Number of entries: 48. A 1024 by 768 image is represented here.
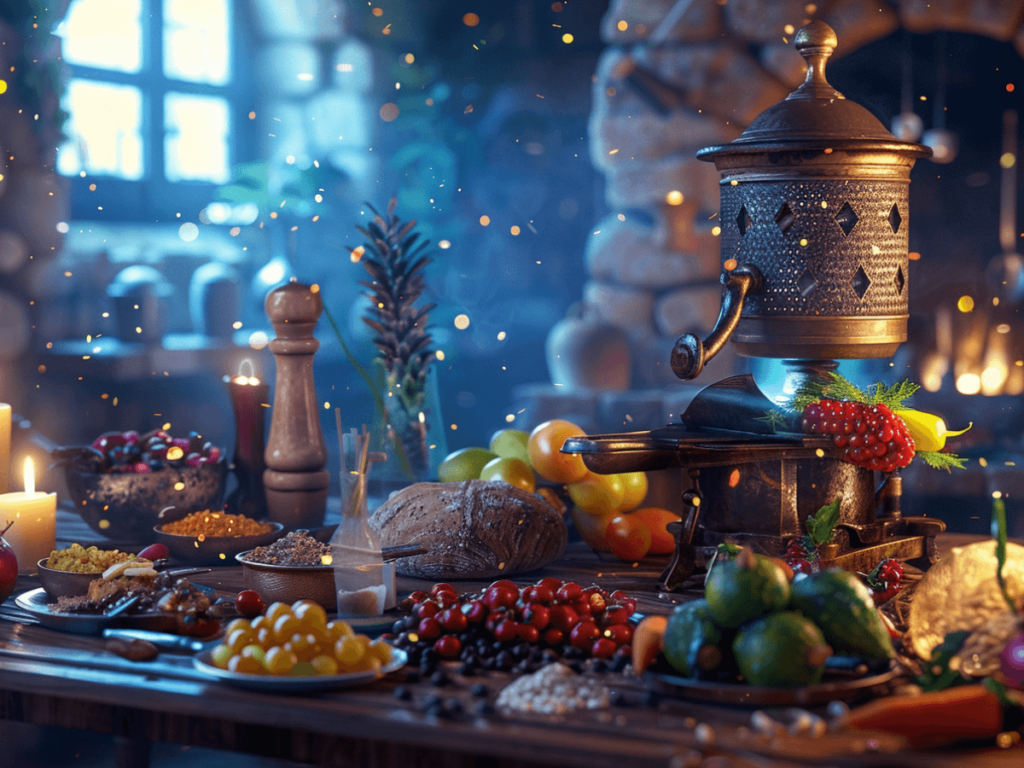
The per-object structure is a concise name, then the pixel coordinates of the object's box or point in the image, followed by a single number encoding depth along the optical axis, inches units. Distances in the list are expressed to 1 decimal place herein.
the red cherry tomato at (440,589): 60.7
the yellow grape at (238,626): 50.8
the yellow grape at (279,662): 48.2
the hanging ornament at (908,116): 102.1
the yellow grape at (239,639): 50.0
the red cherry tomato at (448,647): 54.3
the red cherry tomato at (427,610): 57.4
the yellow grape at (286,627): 49.8
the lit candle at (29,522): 72.5
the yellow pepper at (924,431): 71.5
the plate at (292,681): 47.7
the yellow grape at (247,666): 48.6
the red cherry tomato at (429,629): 56.1
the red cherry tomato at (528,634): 55.9
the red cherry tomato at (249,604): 61.0
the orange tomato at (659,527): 81.2
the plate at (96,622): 57.9
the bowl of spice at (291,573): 62.8
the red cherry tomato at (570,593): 58.4
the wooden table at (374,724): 41.4
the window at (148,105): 126.0
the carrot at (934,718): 42.4
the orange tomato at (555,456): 83.4
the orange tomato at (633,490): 84.0
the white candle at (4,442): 78.1
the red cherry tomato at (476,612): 56.9
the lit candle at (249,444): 88.4
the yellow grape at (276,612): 50.5
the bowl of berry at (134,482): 80.8
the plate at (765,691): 44.8
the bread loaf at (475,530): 72.8
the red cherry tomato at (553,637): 56.1
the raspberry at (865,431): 66.0
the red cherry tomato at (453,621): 56.3
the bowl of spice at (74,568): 62.3
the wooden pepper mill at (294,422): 84.7
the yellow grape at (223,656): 49.4
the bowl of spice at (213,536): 74.2
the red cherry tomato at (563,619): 56.9
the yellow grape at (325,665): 48.5
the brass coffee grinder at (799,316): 67.2
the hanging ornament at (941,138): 103.1
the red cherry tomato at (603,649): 54.4
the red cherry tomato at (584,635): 55.5
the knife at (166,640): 53.6
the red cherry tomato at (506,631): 55.4
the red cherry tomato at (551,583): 59.4
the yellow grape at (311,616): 50.0
